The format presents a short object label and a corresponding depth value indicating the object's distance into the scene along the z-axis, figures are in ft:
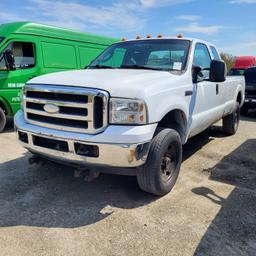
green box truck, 22.58
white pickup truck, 9.86
